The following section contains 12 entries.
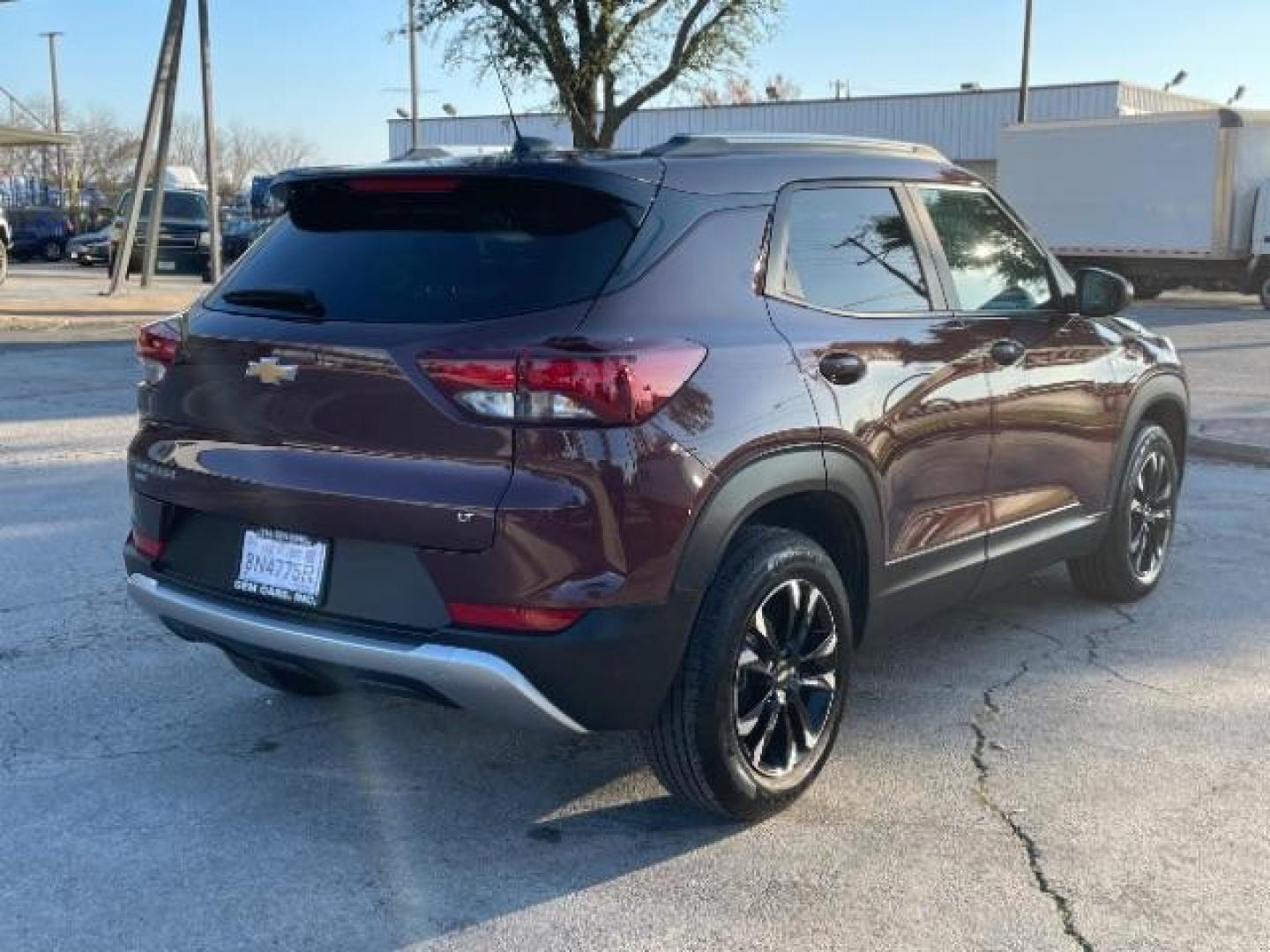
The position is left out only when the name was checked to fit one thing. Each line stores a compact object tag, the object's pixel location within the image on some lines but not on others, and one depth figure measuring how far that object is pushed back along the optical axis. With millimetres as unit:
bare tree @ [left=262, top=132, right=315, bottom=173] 85812
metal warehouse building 39344
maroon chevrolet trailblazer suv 3146
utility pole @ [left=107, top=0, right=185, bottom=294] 19938
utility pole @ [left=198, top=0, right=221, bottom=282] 21250
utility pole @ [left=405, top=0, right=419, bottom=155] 37688
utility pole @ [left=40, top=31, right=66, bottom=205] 65875
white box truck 25172
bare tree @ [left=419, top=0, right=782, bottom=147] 16875
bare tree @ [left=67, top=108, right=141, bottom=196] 64312
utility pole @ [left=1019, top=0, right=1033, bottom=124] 31938
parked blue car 39188
